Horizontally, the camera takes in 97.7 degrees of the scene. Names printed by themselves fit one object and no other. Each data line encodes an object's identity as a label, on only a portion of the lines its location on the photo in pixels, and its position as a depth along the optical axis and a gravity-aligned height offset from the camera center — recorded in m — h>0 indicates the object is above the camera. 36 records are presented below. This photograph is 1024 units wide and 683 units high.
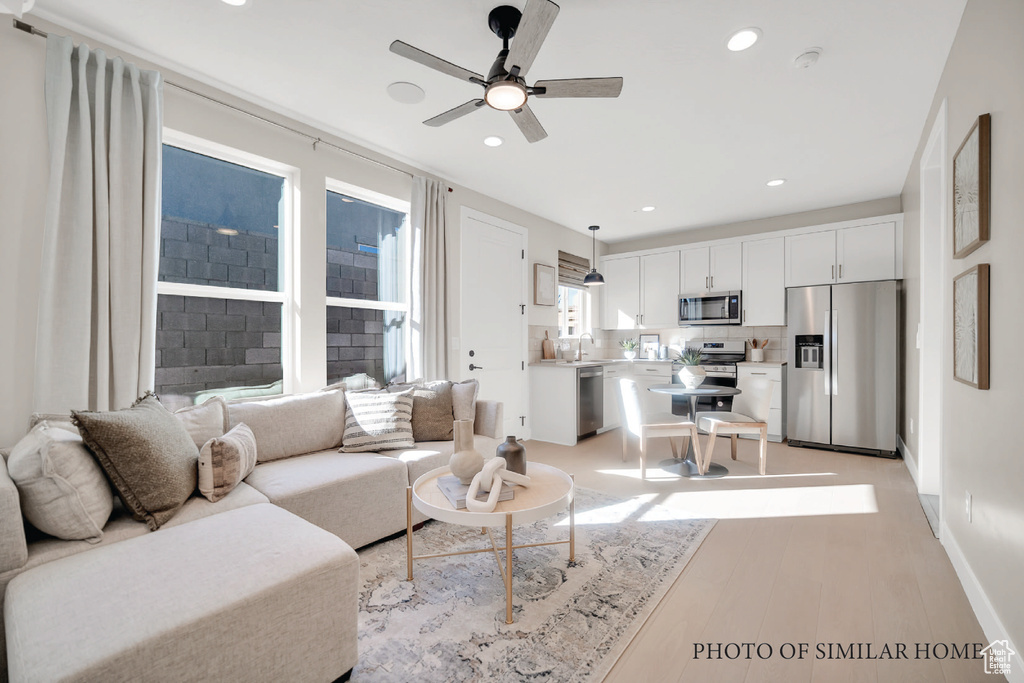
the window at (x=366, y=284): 3.35 +0.48
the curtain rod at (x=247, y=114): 2.00 +1.41
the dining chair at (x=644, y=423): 3.64 -0.65
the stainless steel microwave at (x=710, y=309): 5.30 +0.43
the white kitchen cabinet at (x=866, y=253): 4.45 +0.93
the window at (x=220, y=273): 2.56 +0.44
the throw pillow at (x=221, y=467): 1.92 -0.54
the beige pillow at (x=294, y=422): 2.52 -0.47
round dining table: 3.71 -1.04
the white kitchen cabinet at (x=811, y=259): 4.77 +0.93
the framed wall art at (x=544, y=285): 5.20 +0.70
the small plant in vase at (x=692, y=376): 3.99 -0.28
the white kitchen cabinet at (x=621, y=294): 6.07 +0.70
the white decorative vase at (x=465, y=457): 2.06 -0.52
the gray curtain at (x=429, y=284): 3.69 +0.50
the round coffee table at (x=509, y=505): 1.75 -0.67
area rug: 1.56 -1.10
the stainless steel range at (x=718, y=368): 5.08 -0.28
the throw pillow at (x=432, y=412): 3.07 -0.47
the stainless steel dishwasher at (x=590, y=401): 4.88 -0.64
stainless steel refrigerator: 4.19 -0.22
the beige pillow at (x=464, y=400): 3.17 -0.40
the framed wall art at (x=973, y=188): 1.69 +0.64
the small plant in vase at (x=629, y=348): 6.02 -0.05
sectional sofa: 1.05 -0.69
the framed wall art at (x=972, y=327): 1.67 +0.07
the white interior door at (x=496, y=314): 4.29 +0.31
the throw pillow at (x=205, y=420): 2.19 -0.38
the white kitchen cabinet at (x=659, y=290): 5.77 +0.71
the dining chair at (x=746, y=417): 3.72 -0.63
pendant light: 5.24 +0.77
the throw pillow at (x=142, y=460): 1.63 -0.44
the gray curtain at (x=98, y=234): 2.05 +0.53
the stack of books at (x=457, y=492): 1.87 -0.65
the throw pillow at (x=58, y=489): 1.48 -0.49
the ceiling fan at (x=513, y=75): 1.81 +1.17
